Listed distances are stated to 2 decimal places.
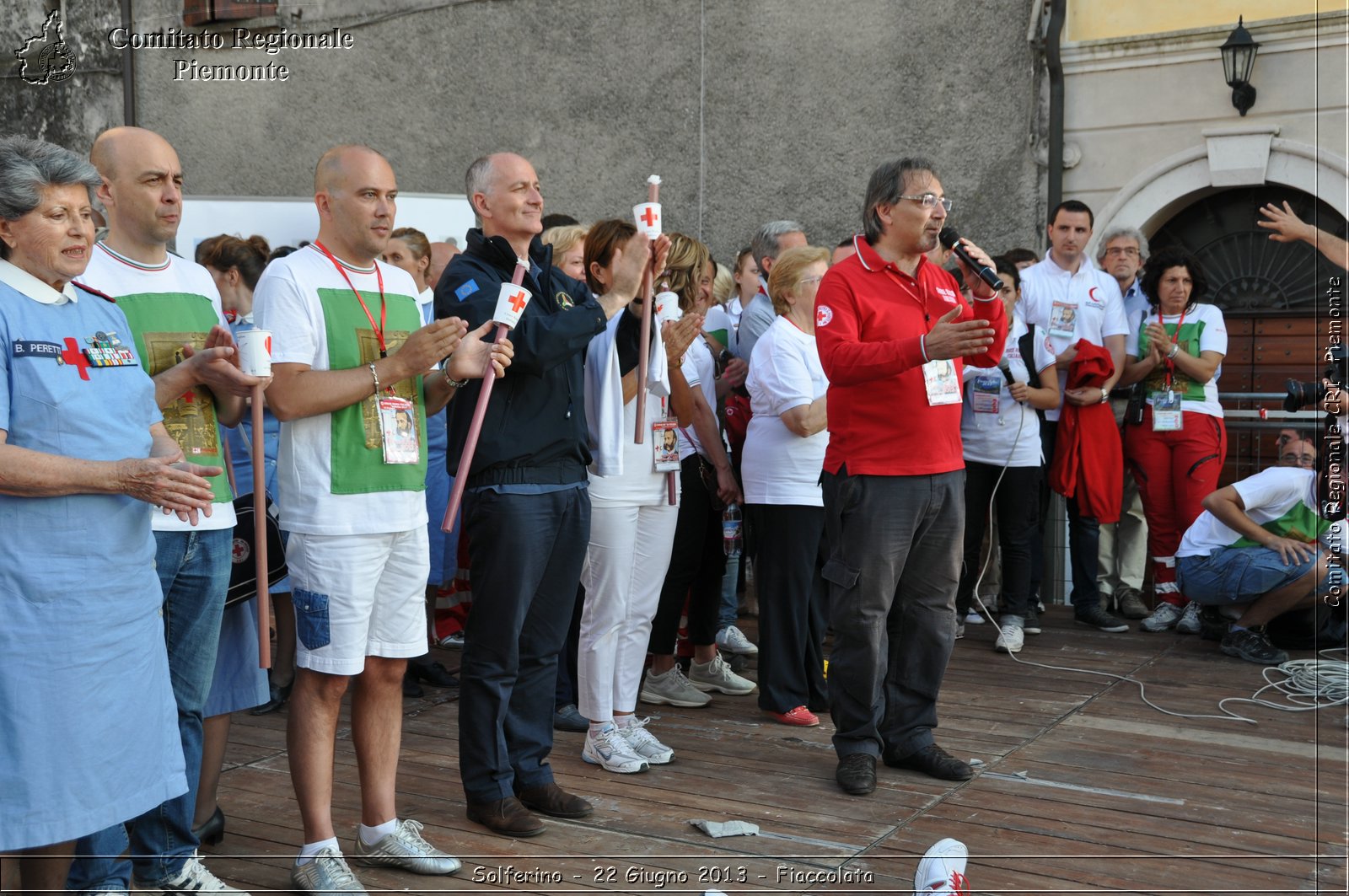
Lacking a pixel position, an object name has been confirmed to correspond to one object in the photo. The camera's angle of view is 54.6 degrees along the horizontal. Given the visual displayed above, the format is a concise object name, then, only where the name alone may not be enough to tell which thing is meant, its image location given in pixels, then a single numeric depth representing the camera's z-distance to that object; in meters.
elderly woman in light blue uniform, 2.63
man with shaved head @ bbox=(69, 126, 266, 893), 3.20
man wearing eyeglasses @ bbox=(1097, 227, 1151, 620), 7.39
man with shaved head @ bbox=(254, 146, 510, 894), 3.30
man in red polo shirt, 4.32
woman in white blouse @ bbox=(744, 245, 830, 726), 5.08
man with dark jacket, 3.75
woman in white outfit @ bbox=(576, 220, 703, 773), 4.34
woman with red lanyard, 7.04
